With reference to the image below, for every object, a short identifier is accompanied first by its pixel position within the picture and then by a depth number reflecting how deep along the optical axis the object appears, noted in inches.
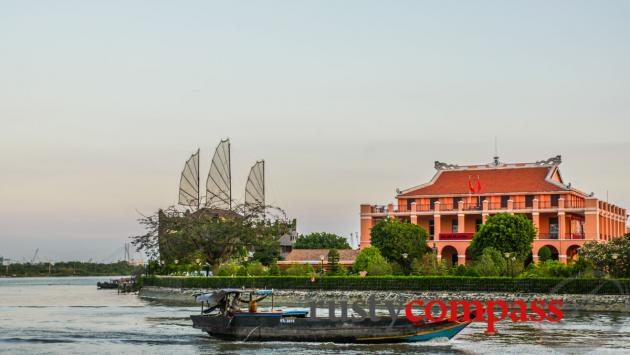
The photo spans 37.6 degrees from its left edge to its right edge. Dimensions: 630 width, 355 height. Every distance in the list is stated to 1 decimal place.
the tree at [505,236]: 3405.5
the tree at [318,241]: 5497.0
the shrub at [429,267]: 2817.4
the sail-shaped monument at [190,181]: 4270.4
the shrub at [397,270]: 2977.4
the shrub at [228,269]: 3097.9
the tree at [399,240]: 3656.5
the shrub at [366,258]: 3187.0
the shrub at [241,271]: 3050.0
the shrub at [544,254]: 3558.1
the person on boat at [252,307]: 1625.2
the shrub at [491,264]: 2691.9
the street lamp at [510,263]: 2736.2
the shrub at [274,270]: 3033.0
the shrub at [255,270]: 3046.3
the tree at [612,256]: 2561.5
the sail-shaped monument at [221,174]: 4232.3
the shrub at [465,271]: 2645.2
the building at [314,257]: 4015.0
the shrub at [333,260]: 3130.9
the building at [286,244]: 4998.5
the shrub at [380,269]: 2847.0
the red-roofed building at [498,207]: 3772.1
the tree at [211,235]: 3378.4
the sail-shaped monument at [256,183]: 4611.2
